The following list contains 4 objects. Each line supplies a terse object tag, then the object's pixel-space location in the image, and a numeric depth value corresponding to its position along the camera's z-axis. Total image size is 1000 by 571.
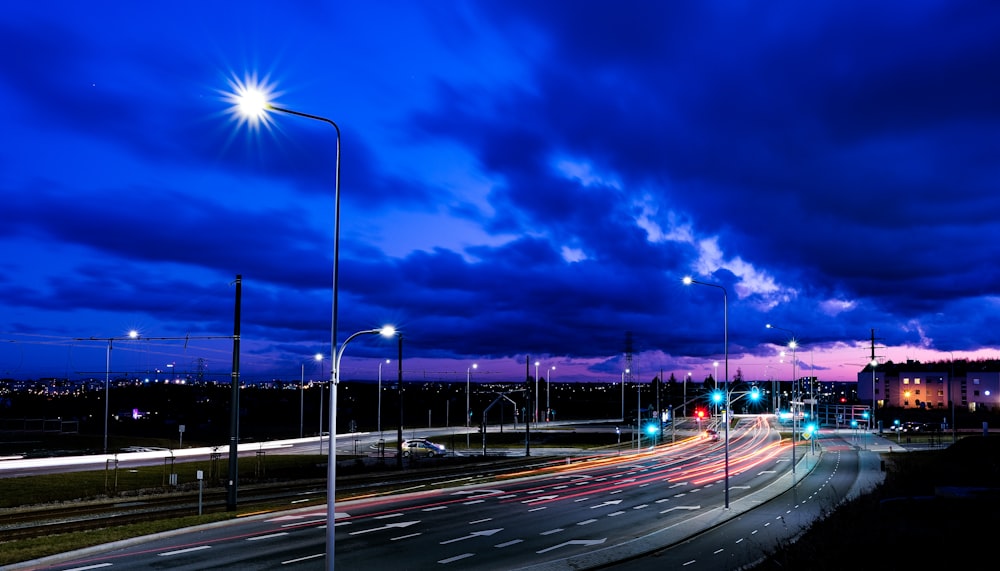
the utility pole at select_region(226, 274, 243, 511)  31.08
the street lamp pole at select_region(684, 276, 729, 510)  38.66
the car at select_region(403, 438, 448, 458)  70.62
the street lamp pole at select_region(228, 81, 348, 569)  14.31
